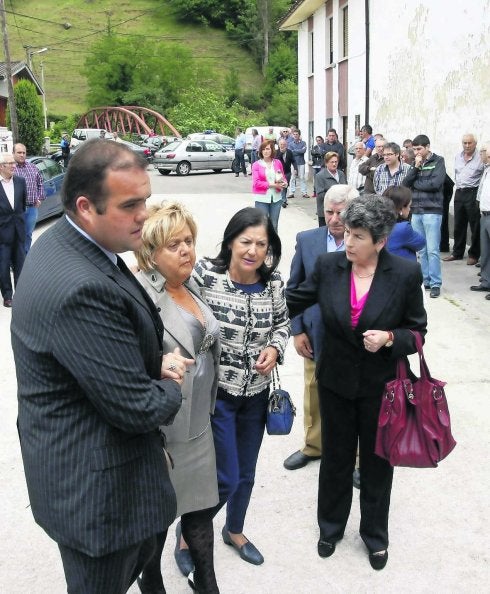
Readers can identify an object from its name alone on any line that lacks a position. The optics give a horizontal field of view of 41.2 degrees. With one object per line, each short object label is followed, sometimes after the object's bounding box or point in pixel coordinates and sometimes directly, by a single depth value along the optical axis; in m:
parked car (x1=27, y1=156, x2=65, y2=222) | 14.52
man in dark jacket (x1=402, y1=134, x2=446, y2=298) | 8.43
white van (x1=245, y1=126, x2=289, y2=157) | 26.62
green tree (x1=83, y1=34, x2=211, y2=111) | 54.53
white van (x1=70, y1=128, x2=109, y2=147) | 38.16
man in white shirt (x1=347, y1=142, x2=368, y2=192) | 11.12
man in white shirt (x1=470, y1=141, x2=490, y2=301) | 8.46
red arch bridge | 45.94
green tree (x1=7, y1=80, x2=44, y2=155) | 30.86
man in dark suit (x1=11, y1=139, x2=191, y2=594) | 1.69
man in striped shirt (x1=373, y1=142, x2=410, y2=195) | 8.83
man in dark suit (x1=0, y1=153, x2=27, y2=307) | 8.35
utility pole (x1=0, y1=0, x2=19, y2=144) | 27.33
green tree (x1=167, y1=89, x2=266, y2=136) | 47.56
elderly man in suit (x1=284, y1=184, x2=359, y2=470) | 3.67
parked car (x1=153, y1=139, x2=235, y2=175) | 28.31
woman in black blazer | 3.02
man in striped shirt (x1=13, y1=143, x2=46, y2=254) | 9.68
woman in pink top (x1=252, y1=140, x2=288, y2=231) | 10.33
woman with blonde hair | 2.64
